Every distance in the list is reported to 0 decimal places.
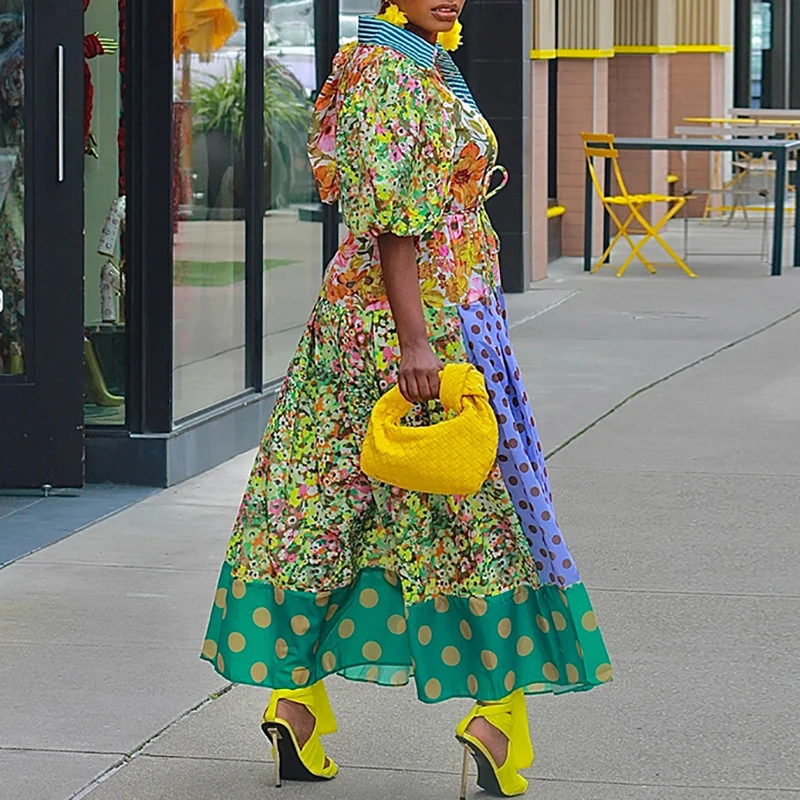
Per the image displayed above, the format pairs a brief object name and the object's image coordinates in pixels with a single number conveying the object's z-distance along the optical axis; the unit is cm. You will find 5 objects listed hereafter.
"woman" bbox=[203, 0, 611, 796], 636
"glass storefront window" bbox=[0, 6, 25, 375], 1144
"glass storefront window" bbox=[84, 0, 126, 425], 1219
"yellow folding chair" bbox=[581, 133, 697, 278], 2513
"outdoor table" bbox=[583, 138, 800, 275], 2490
